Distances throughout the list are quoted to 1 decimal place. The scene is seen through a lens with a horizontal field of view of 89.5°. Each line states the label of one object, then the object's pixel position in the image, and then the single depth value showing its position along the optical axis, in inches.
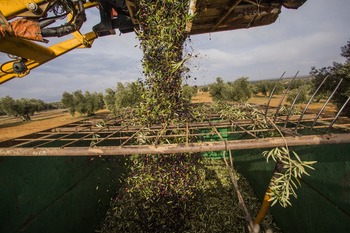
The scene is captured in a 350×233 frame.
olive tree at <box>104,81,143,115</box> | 906.7
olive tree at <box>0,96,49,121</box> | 1337.4
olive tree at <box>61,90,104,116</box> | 1275.8
